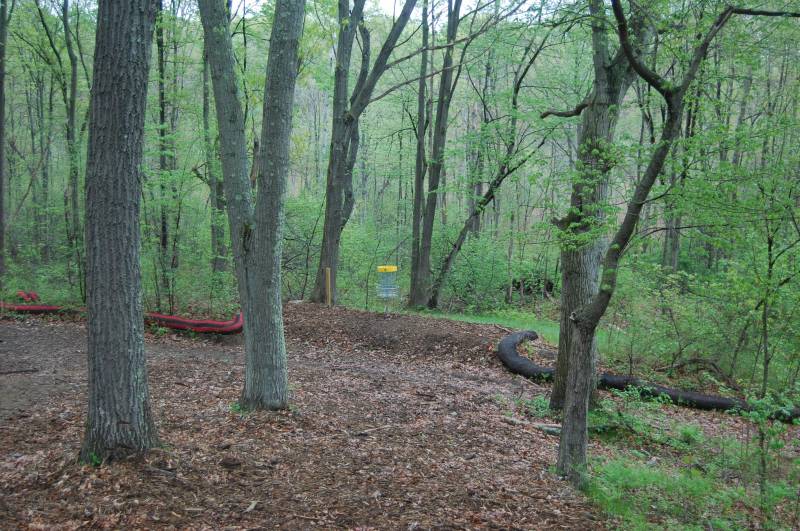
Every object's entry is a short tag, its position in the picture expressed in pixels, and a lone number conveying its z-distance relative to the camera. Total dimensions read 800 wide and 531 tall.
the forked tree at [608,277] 3.86
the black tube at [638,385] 8.18
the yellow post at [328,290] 13.30
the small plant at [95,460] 3.60
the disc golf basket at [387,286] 15.38
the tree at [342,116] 11.44
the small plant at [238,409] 5.34
